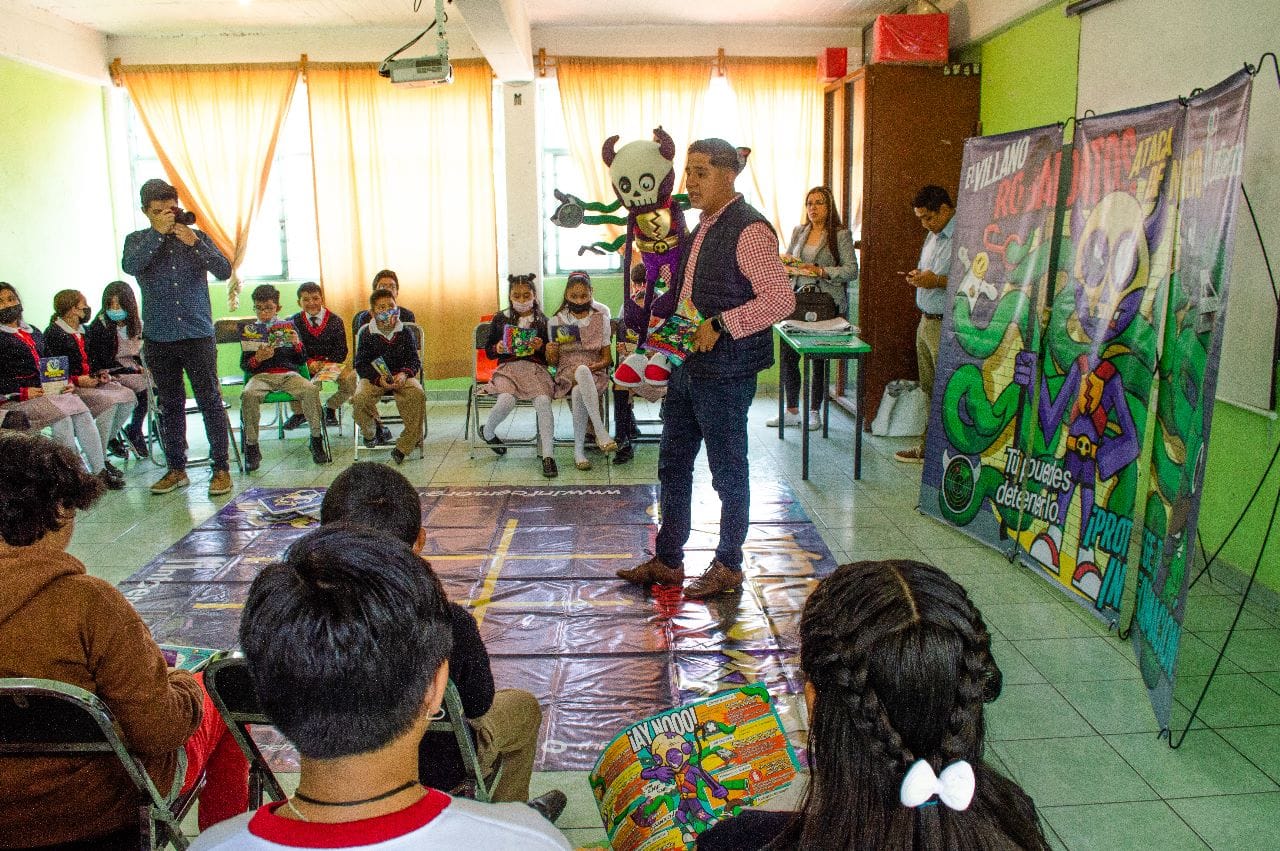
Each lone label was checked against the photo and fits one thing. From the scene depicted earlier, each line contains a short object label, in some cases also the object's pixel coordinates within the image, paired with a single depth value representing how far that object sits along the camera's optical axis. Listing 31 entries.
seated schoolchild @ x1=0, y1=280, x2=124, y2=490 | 5.02
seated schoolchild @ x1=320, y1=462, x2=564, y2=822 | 1.78
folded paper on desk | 5.52
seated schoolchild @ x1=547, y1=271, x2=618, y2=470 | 5.73
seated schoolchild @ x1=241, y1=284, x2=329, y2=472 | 5.75
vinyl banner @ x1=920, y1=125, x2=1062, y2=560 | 3.81
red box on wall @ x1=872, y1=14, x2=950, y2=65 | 6.00
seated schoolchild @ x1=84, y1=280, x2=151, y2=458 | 5.77
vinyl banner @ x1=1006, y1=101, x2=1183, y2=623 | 3.13
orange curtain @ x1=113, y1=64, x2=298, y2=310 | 7.50
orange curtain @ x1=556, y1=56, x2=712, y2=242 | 7.43
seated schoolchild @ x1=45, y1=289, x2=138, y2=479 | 5.48
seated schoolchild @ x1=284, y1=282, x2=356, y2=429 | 6.21
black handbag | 6.19
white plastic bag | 6.20
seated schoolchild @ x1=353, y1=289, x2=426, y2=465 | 5.91
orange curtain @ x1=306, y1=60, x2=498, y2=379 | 7.52
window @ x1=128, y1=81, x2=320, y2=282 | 7.84
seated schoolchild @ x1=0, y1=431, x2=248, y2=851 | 1.51
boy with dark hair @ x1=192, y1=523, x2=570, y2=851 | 0.98
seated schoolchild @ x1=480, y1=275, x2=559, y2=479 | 5.75
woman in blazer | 6.23
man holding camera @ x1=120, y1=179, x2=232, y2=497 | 4.89
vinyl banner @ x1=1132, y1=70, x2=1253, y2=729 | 2.53
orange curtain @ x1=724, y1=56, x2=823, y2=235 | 7.46
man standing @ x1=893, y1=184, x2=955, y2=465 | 5.29
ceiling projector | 5.42
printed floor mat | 2.93
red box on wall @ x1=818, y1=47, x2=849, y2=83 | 7.09
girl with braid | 0.97
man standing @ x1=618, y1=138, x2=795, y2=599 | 3.27
